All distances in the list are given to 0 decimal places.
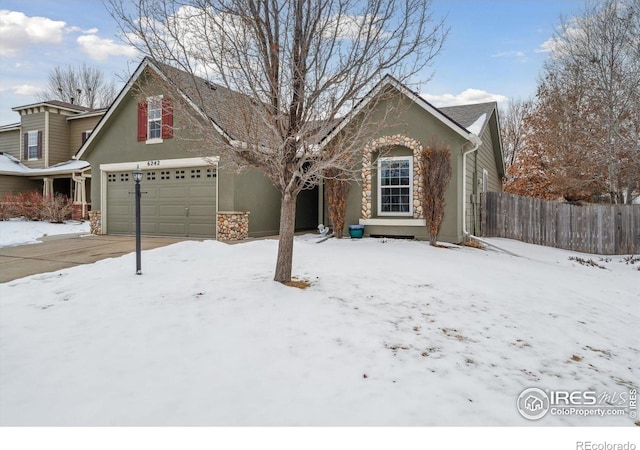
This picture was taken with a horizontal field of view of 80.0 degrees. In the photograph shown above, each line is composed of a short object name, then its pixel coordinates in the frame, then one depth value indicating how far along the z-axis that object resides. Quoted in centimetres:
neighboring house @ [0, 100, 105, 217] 1995
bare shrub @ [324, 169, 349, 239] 1131
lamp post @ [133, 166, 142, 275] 664
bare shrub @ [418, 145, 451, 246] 1009
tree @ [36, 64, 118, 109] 3155
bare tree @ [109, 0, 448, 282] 491
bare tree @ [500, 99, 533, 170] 2745
